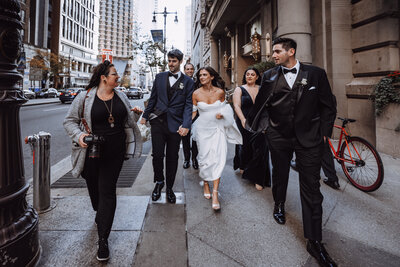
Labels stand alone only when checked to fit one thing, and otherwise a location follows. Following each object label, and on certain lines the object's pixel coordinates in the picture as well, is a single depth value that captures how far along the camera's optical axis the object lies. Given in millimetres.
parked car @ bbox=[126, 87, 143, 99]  37438
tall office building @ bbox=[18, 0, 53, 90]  46872
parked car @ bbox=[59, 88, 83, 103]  26111
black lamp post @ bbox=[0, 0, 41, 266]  1916
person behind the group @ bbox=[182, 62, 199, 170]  5480
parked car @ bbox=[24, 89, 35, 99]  31328
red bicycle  3748
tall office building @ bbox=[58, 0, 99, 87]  66375
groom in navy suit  3623
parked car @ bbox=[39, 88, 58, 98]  36031
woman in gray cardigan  2355
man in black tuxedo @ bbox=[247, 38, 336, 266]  2418
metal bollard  3168
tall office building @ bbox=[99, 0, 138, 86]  151625
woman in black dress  4191
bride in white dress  3592
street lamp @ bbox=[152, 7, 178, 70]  19289
